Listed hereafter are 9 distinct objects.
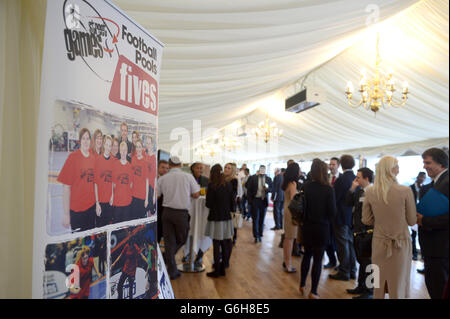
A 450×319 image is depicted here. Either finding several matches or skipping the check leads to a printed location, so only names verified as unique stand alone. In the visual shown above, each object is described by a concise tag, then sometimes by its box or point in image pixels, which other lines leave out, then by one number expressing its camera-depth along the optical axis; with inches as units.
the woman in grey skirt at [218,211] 134.3
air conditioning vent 176.2
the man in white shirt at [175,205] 131.0
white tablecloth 153.3
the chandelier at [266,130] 294.4
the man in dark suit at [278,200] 254.4
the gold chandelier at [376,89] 149.6
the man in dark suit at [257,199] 218.8
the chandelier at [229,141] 445.7
